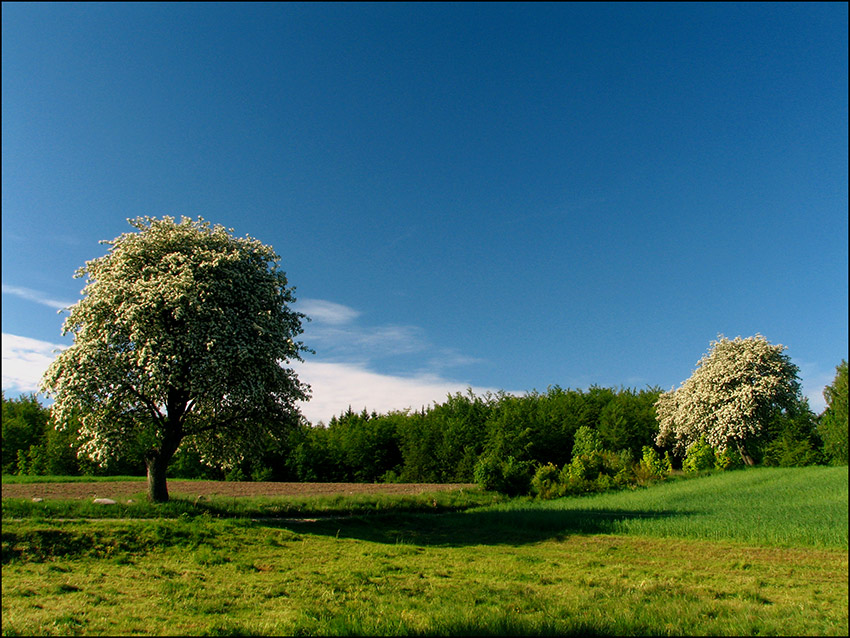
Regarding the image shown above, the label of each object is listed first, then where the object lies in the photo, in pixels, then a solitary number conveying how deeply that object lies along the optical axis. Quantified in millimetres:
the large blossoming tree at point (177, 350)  22359
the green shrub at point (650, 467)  50844
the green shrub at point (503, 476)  45500
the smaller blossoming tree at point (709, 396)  42094
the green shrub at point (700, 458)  53750
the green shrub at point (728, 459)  50047
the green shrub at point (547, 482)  44188
